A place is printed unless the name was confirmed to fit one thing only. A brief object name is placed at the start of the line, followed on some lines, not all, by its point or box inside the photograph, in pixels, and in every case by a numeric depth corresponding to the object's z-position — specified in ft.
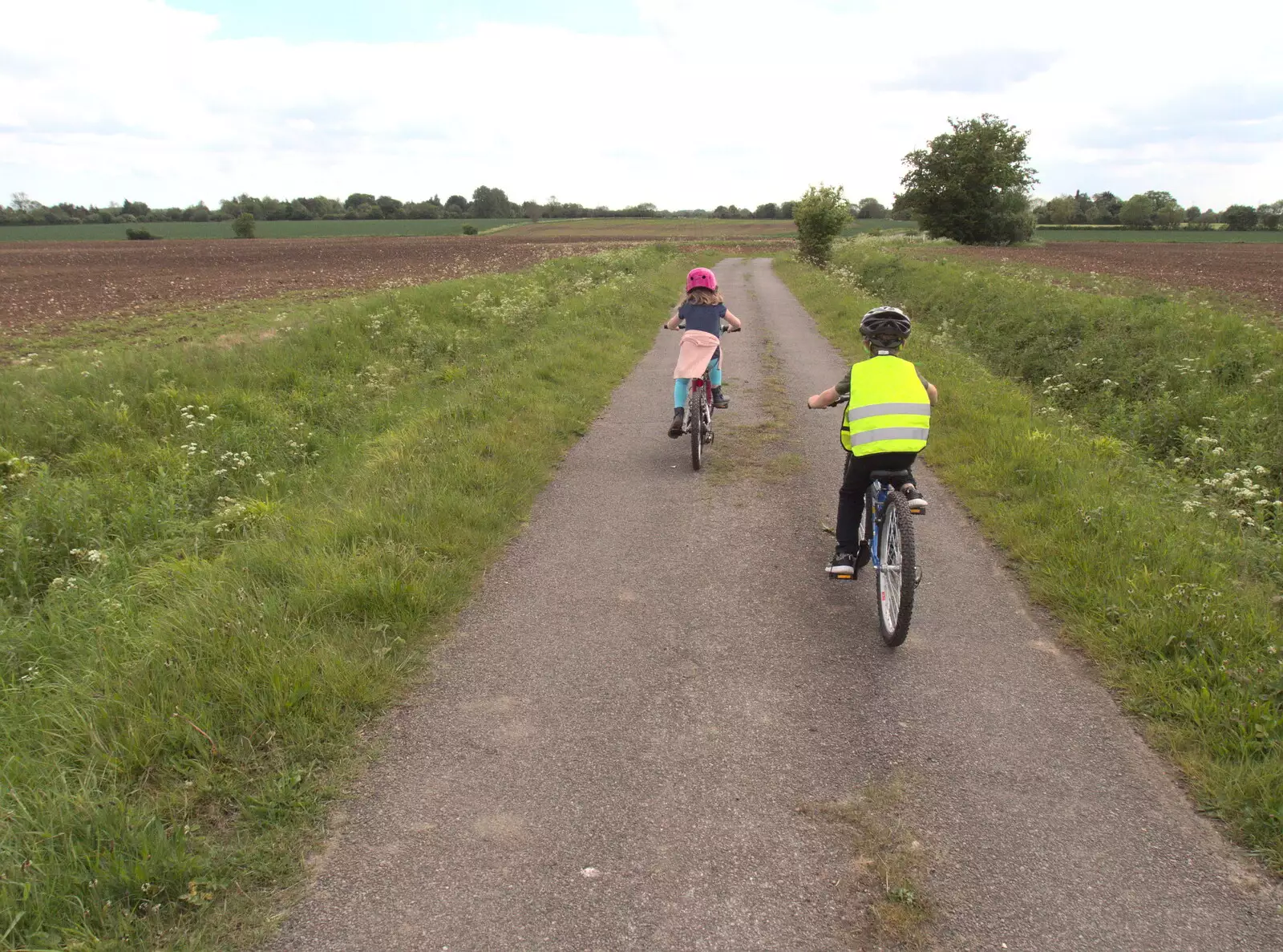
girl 23.97
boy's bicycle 13.20
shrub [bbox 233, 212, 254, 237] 278.26
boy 14.07
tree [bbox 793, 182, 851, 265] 128.06
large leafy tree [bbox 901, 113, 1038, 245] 184.85
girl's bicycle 23.71
